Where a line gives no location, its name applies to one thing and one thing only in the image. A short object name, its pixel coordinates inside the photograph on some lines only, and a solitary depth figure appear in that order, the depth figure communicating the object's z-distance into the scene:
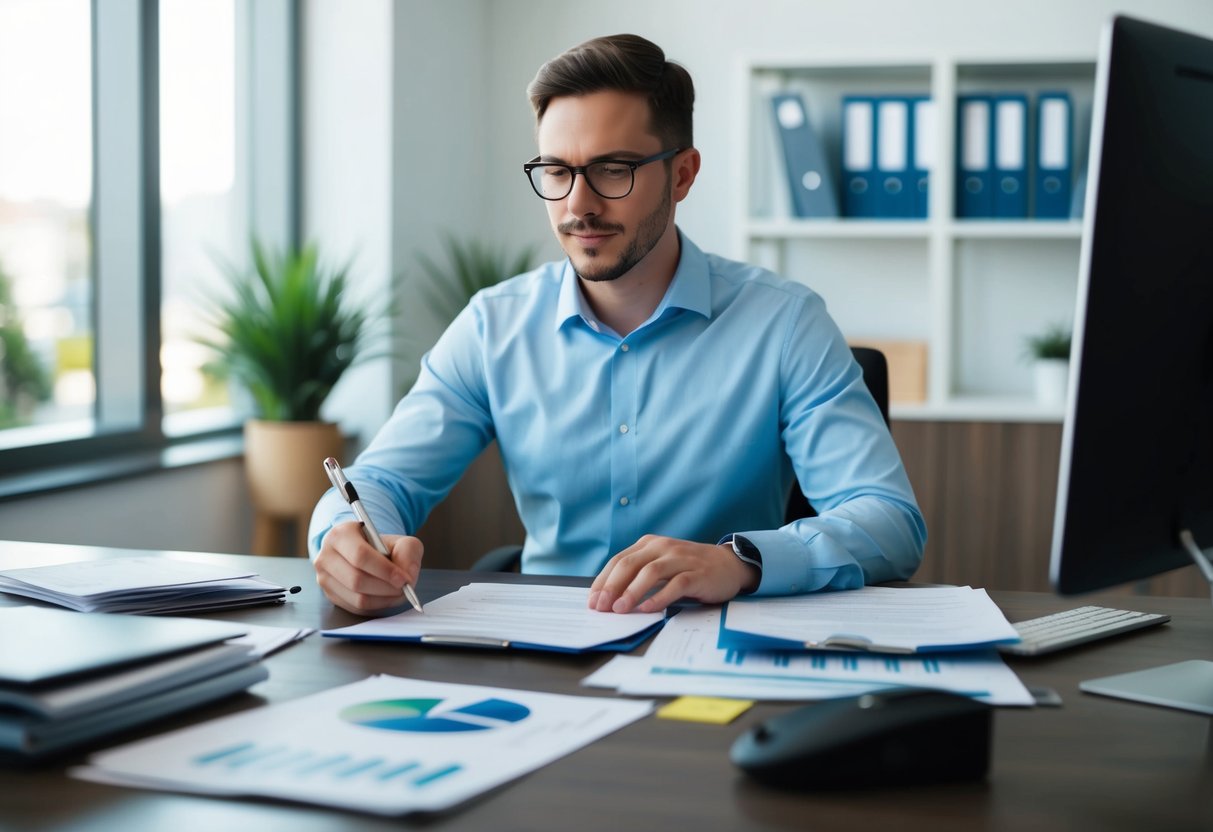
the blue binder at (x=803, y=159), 3.42
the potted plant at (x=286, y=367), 3.03
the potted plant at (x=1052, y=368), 3.36
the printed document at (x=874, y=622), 1.07
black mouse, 0.77
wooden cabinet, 3.27
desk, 0.73
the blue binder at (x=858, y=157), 3.40
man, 1.70
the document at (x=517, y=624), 1.11
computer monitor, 0.83
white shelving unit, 3.38
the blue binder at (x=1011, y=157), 3.34
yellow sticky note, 0.92
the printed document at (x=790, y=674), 0.97
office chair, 1.92
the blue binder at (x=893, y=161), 3.39
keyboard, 1.11
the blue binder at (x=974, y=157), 3.37
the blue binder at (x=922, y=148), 3.36
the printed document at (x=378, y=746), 0.77
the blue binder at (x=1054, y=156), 3.33
